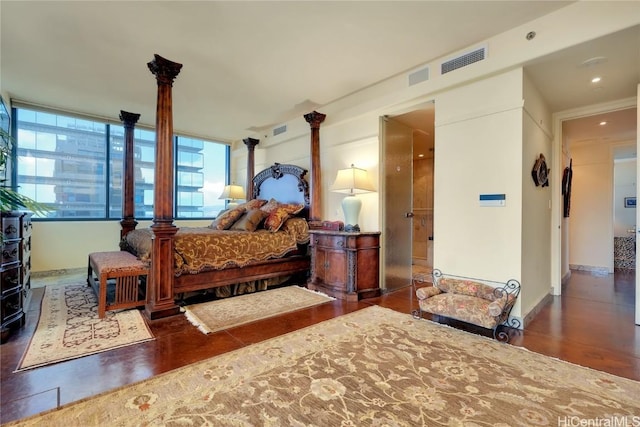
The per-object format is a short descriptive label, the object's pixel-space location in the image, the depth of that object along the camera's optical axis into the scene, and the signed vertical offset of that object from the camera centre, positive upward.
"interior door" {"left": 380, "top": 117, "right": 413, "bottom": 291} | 3.95 +0.20
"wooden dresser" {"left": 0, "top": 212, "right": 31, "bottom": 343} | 2.30 -0.53
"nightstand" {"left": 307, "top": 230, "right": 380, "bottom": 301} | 3.52 -0.64
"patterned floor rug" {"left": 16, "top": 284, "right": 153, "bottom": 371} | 2.08 -1.04
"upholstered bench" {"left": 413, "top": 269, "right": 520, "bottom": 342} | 2.36 -0.77
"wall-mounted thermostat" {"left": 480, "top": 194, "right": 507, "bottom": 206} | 2.74 +0.16
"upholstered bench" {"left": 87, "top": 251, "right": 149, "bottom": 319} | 2.79 -0.68
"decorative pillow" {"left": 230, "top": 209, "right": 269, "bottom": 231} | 4.09 -0.09
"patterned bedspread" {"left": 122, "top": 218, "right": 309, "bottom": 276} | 3.21 -0.40
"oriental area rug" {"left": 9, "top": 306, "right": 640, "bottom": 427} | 1.43 -1.03
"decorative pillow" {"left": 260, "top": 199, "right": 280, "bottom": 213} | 4.84 +0.16
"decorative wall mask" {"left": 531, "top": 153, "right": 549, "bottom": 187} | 3.00 +0.49
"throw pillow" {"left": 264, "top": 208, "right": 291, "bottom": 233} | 4.15 -0.07
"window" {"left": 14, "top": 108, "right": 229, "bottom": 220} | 4.77 +0.89
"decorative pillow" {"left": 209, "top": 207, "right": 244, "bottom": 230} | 4.28 -0.07
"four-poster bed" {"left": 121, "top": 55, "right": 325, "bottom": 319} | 2.89 -0.16
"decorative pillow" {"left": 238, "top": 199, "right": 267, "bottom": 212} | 4.80 +0.18
